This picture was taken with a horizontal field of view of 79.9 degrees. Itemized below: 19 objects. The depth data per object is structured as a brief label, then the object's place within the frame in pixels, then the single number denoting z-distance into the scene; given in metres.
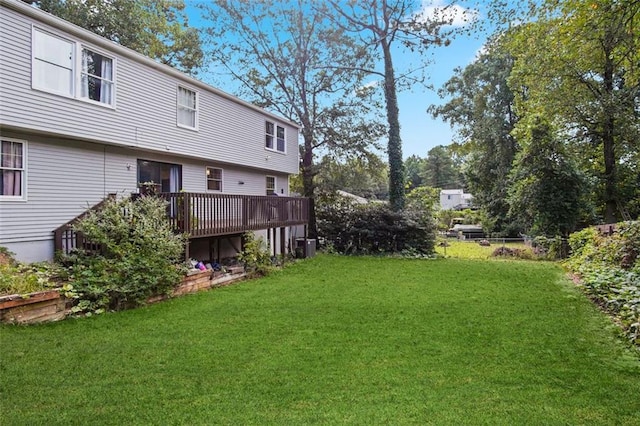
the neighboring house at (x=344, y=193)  18.54
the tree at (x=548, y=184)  16.94
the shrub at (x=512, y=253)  15.91
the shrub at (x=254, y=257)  9.91
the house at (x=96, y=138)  7.19
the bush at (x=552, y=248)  15.48
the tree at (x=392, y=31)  17.56
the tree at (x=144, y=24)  15.64
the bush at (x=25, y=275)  5.36
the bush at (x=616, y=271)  5.31
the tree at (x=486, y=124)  25.48
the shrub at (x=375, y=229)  15.66
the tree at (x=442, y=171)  62.69
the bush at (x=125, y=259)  6.13
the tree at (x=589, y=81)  7.30
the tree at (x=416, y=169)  71.96
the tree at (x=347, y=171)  18.95
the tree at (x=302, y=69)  18.22
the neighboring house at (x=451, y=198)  52.34
